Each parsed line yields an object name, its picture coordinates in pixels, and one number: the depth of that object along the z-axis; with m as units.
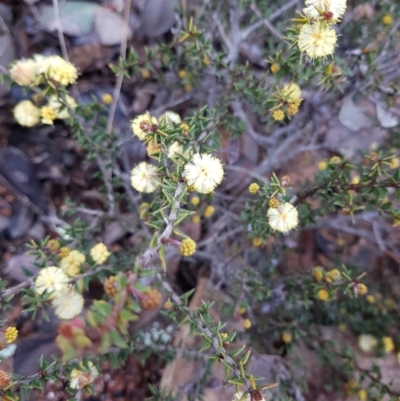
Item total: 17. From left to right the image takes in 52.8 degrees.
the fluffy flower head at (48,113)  0.15
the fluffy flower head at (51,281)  0.12
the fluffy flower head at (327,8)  0.10
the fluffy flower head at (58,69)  0.13
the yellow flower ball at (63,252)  0.14
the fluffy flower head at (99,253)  0.14
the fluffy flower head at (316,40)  0.11
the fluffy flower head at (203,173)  0.10
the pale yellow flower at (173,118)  0.15
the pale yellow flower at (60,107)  0.14
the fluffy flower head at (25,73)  0.13
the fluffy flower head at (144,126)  0.10
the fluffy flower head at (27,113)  0.16
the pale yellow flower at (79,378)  0.12
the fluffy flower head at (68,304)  0.12
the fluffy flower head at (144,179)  0.12
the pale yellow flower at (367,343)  0.19
